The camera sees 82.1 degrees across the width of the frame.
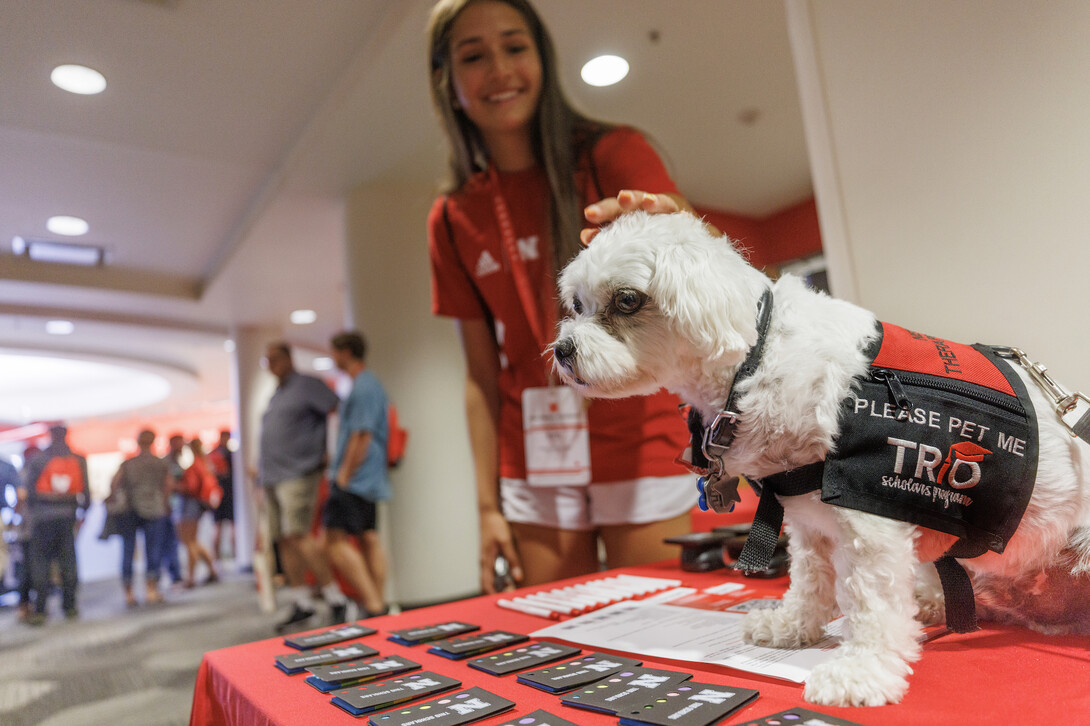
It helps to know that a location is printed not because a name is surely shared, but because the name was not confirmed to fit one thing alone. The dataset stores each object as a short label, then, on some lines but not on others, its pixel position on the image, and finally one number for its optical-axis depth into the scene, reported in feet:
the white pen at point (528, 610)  3.41
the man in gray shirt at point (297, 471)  14.40
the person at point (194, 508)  12.72
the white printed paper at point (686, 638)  2.35
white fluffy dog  2.12
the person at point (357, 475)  12.65
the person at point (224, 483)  18.27
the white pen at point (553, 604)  3.47
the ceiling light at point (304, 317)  26.86
